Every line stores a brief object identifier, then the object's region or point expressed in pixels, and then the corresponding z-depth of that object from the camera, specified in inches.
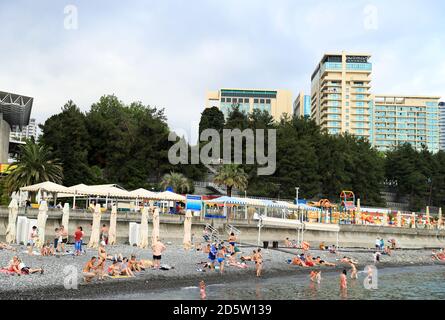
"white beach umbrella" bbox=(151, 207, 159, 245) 1178.6
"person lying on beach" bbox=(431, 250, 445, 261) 1757.8
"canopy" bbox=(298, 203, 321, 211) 1786.9
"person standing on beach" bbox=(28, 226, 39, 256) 967.6
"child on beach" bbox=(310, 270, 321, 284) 1022.3
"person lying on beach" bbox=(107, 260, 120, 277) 853.6
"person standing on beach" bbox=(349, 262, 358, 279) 1106.9
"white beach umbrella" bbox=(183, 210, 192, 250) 1278.3
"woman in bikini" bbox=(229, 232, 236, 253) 1190.9
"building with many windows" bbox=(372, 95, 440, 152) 6673.2
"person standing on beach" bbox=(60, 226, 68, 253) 1070.3
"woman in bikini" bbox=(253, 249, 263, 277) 1058.1
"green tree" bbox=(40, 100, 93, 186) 2290.6
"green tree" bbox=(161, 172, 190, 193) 2415.1
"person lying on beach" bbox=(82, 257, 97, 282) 793.6
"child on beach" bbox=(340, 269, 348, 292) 937.5
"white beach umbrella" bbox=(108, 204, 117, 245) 1199.4
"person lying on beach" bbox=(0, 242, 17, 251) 1010.7
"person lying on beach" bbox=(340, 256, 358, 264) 1358.0
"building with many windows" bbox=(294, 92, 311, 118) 6850.4
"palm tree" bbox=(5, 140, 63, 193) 1818.4
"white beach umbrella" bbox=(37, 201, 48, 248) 1041.6
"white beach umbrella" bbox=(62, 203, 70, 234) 1193.4
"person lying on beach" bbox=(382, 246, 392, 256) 1674.5
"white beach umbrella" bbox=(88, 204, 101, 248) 1131.3
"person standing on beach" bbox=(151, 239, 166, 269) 956.6
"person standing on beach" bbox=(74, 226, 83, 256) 1002.2
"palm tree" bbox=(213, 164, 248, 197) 2290.8
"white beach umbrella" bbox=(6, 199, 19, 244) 1108.5
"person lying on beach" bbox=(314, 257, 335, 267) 1306.6
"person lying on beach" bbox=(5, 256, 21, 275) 780.0
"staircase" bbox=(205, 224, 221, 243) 1444.1
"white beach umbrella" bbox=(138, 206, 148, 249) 1206.9
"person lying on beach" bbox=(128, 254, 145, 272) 897.9
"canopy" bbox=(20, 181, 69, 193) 1389.0
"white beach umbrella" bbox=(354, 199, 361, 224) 2066.7
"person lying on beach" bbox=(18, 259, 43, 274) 783.7
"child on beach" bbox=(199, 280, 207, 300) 765.9
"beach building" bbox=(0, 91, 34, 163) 2285.9
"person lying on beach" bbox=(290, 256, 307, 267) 1236.5
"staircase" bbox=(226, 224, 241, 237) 1538.4
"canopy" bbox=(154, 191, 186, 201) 1542.8
